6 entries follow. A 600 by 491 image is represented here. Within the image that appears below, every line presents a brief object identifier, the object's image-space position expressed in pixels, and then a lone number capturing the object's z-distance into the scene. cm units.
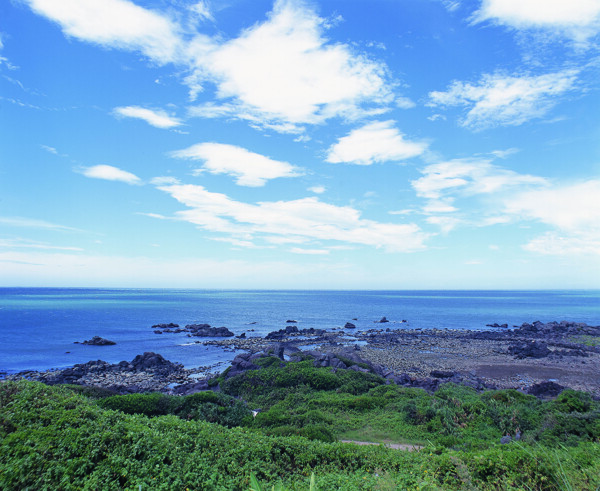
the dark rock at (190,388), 2443
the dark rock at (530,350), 4061
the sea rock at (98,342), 4712
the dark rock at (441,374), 2926
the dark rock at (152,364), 3375
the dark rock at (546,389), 2294
